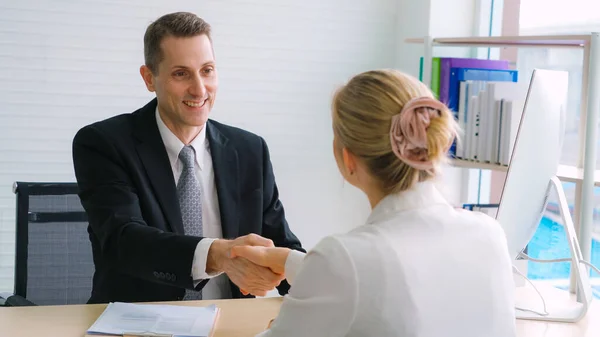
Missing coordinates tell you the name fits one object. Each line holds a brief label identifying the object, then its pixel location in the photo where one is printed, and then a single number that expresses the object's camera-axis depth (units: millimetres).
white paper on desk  1822
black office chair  2527
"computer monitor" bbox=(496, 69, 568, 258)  2047
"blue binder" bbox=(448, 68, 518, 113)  3029
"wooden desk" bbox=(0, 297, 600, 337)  1874
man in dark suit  2191
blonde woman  1263
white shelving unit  2504
